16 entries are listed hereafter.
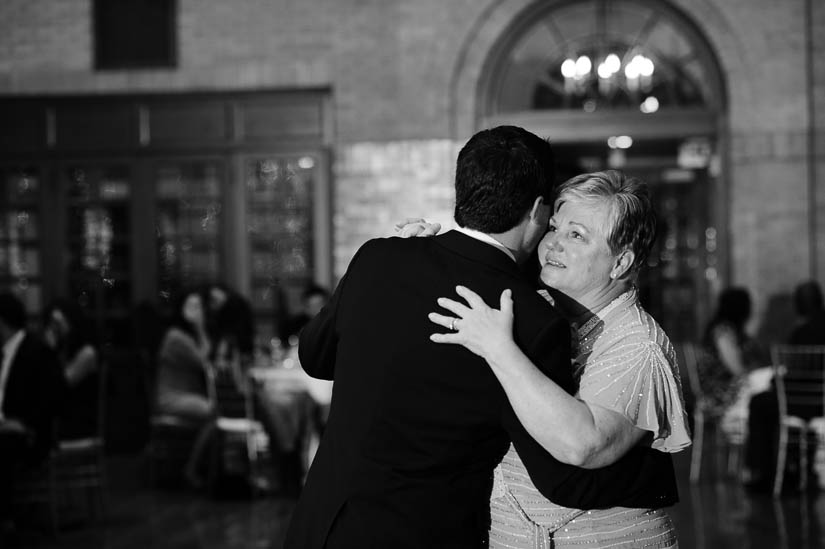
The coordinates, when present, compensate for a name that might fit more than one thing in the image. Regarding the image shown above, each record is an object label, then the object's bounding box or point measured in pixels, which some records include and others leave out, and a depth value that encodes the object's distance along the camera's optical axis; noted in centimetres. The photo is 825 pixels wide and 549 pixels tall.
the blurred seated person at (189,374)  729
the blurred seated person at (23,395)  544
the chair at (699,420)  721
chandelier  902
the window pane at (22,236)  968
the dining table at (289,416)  693
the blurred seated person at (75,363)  623
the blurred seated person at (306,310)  800
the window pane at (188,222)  954
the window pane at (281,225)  944
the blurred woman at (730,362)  719
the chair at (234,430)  689
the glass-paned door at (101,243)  961
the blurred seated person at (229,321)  764
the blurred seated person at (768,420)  670
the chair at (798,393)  654
